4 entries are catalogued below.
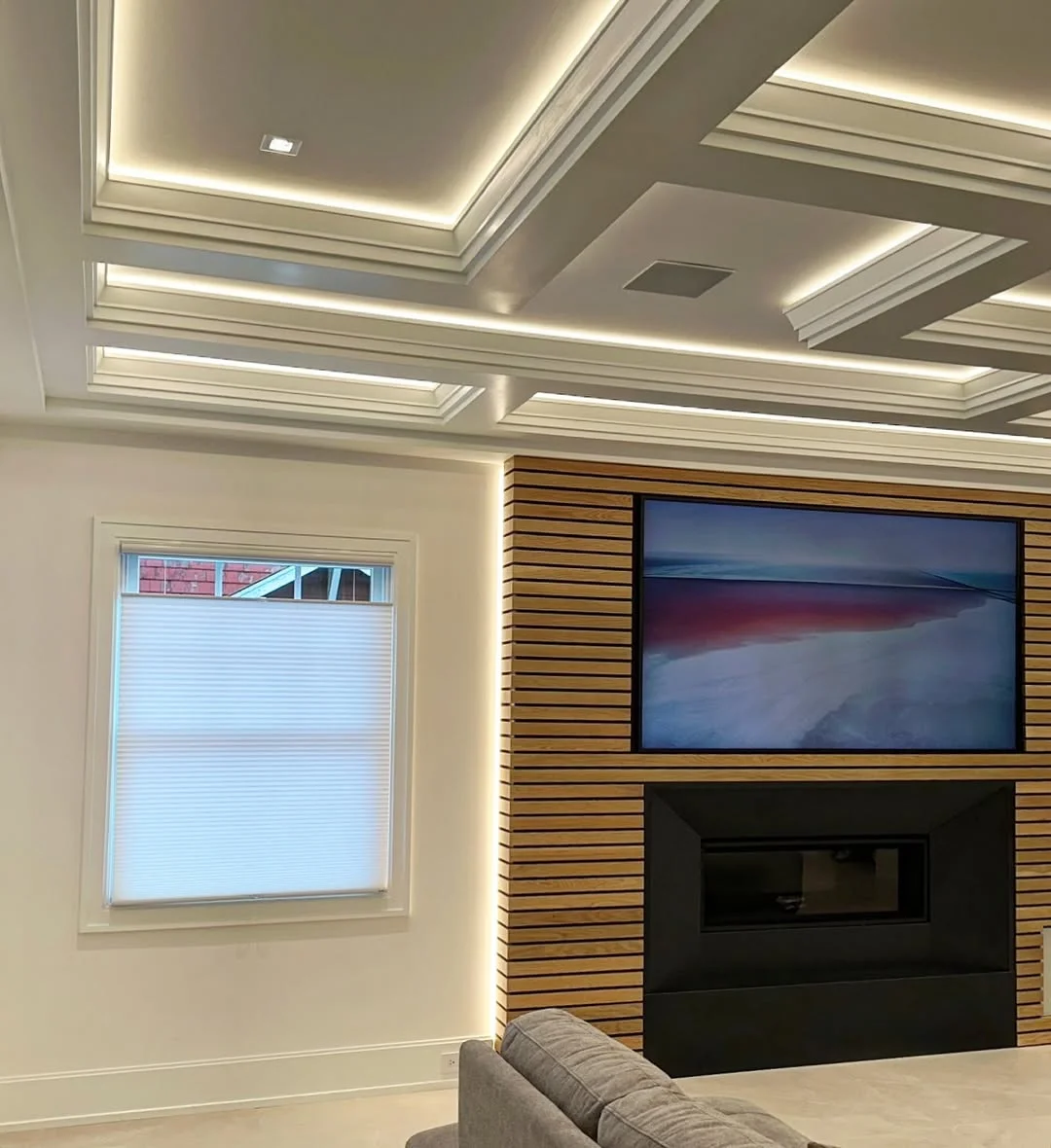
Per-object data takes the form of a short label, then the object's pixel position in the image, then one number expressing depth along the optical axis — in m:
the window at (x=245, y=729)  4.51
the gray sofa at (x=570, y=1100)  2.13
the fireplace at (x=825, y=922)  5.06
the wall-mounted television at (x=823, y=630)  5.18
